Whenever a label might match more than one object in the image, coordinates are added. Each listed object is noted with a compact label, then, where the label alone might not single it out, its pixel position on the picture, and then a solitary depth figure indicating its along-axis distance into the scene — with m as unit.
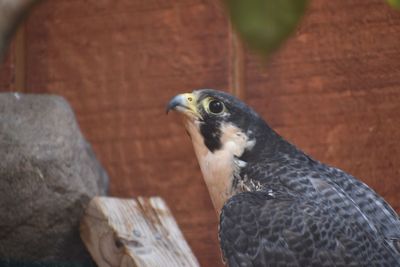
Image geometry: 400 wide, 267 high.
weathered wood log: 5.57
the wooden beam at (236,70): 6.92
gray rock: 5.93
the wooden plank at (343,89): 6.59
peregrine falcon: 5.03
